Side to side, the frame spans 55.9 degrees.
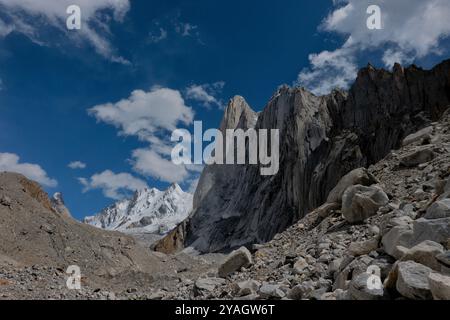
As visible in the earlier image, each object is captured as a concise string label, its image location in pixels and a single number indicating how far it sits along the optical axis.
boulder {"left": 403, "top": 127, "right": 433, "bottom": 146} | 20.64
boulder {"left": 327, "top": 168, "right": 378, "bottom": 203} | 15.86
